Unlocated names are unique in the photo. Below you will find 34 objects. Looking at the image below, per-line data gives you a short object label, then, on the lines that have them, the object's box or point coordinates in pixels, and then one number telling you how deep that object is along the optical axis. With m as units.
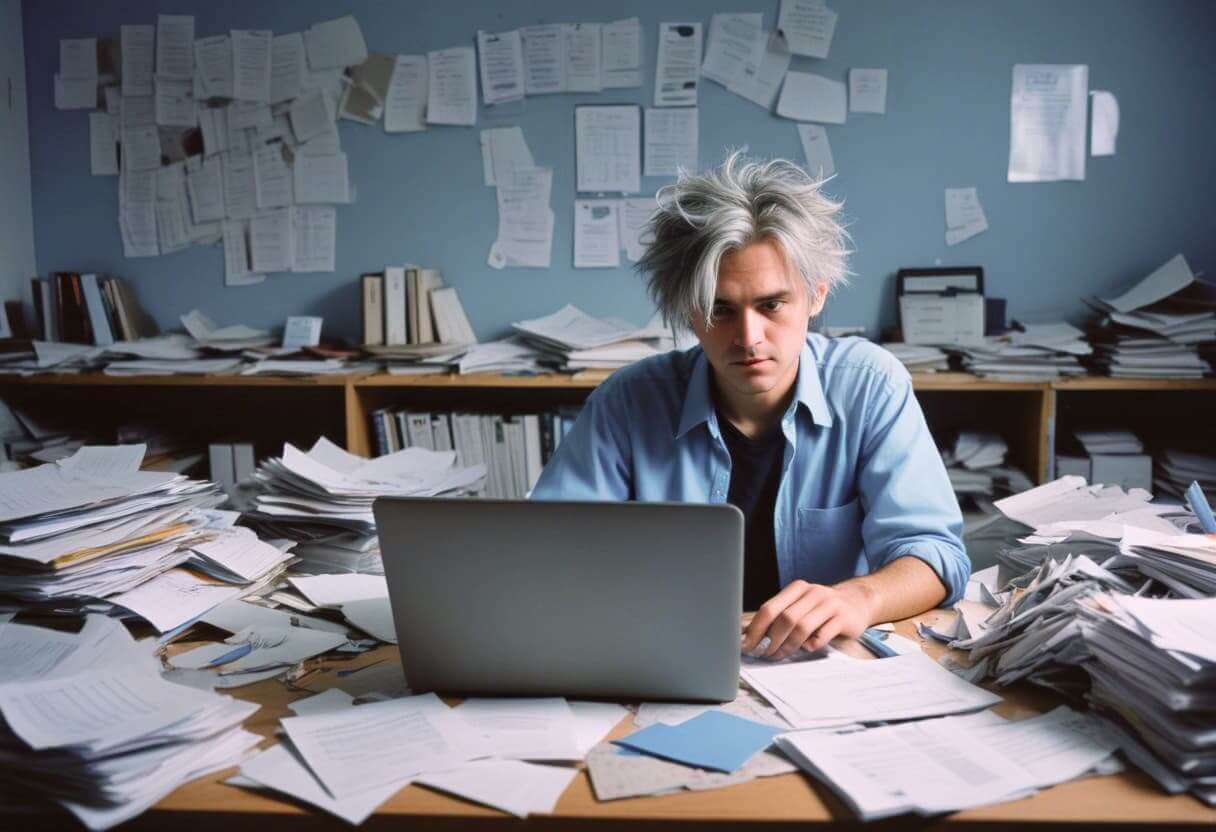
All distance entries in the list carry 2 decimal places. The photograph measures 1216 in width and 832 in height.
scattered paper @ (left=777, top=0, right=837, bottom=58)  2.92
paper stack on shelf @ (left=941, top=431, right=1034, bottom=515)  2.72
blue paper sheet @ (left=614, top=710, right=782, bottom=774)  0.92
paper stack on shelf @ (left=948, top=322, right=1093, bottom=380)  2.64
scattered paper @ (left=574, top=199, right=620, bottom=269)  3.06
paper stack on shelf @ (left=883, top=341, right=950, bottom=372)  2.71
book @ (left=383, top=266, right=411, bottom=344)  2.94
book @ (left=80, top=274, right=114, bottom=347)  3.12
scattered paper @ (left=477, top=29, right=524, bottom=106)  3.02
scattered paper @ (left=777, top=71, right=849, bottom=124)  2.94
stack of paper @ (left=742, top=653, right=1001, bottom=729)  1.00
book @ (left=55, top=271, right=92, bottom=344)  3.12
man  1.49
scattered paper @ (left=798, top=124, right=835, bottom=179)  2.96
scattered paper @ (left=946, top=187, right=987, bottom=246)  2.95
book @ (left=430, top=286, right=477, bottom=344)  2.97
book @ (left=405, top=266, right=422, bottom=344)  2.95
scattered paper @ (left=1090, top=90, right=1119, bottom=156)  2.89
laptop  0.95
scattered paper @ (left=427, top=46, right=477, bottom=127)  3.05
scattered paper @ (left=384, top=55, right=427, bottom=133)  3.07
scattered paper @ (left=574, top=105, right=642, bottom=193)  3.02
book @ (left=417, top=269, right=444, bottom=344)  2.96
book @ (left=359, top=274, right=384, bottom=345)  2.96
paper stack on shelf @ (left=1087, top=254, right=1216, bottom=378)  2.59
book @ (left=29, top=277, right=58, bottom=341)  3.18
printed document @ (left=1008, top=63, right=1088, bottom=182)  2.89
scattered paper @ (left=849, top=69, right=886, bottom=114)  2.93
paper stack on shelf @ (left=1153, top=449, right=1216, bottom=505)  2.62
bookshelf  2.69
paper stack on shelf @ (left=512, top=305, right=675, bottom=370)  2.76
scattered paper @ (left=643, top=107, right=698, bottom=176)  3.00
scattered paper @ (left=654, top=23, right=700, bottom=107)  2.96
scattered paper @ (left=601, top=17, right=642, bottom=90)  2.98
